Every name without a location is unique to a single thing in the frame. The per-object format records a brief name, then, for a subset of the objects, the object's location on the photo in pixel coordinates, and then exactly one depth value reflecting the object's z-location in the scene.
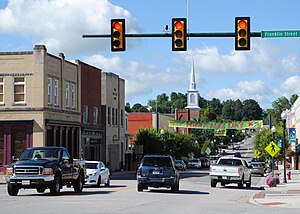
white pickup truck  34.28
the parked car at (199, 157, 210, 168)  94.51
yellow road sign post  42.31
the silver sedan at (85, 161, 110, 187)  32.25
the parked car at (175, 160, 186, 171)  71.68
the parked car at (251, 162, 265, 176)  58.85
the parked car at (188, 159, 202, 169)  87.31
